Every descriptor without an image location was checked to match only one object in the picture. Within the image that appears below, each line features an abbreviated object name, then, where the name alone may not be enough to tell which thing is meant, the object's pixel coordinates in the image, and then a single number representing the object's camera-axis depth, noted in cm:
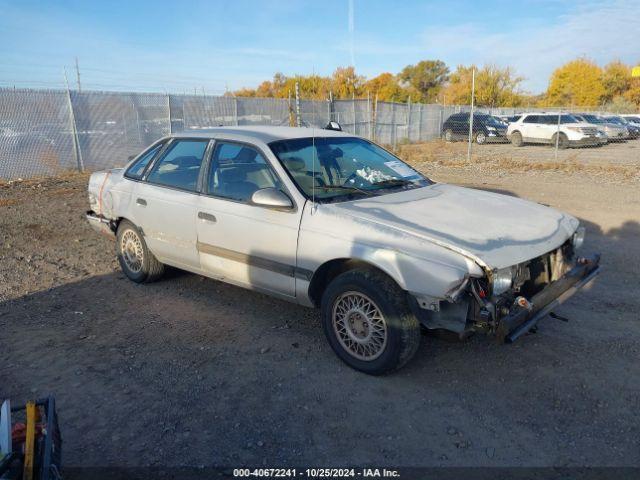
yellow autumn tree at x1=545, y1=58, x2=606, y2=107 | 4934
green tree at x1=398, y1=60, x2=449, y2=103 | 6581
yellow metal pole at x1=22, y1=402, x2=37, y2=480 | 212
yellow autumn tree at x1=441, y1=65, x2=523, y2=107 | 4566
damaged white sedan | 321
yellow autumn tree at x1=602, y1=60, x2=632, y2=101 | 4984
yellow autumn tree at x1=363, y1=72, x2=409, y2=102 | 4791
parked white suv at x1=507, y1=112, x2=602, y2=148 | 2073
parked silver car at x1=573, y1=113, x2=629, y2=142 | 2313
